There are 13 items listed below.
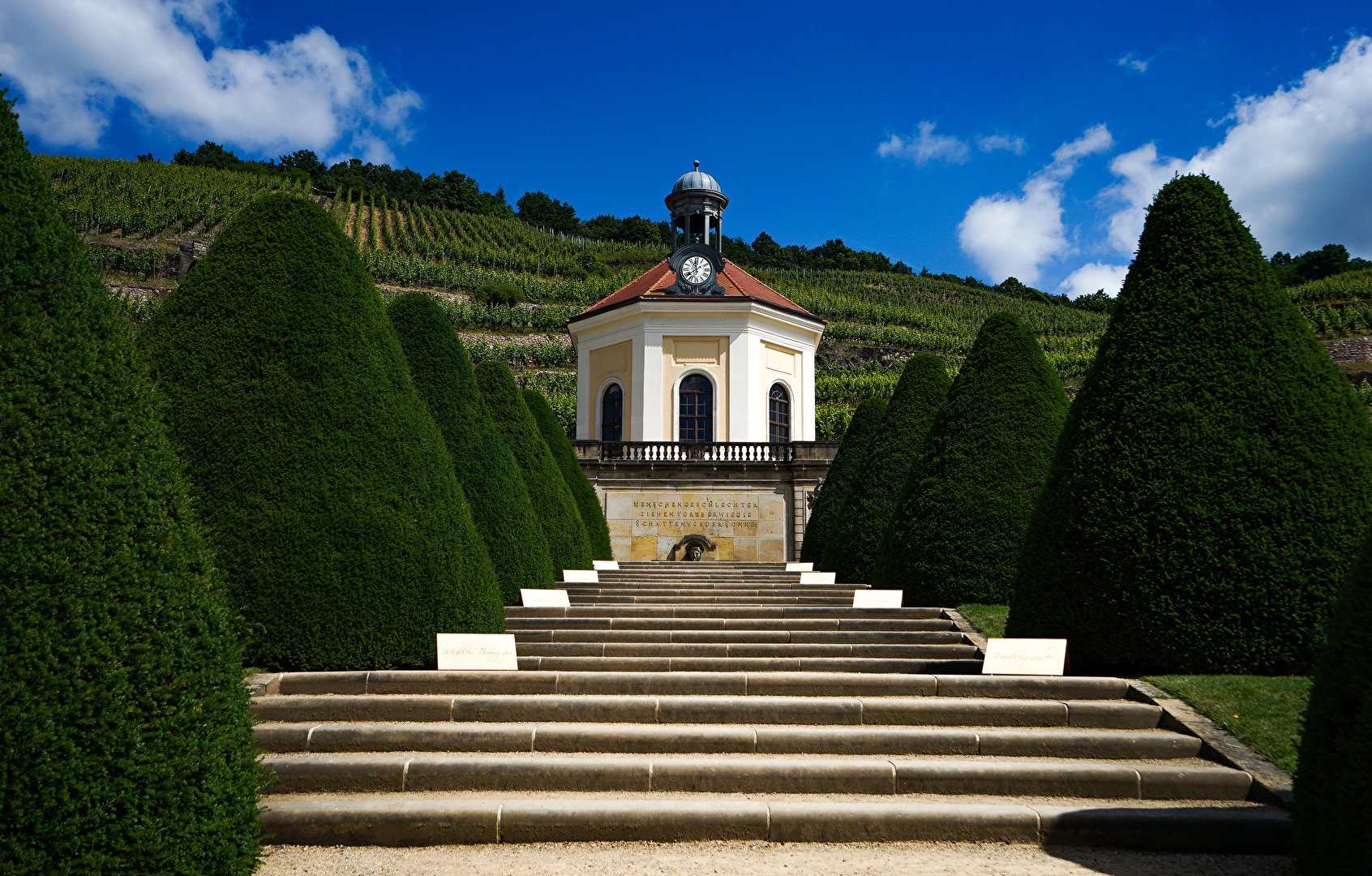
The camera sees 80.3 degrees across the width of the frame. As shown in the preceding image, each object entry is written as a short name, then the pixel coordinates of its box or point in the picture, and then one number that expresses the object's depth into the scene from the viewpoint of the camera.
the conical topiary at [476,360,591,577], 14.02
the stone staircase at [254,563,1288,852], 5.32
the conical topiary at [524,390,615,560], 17.84
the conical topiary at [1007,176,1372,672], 7.14
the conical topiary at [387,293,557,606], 11.12
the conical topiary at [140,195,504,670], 7.35
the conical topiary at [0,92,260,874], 3.61
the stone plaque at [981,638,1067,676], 7.56
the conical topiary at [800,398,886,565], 18.02
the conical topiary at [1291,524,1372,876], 3.88
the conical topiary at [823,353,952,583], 14.95
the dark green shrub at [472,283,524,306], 65.56
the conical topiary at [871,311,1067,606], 11.31
